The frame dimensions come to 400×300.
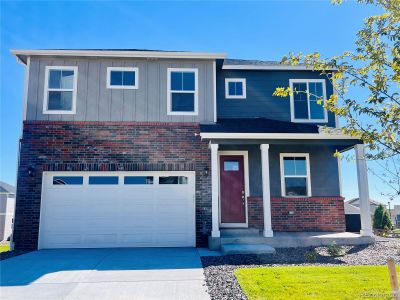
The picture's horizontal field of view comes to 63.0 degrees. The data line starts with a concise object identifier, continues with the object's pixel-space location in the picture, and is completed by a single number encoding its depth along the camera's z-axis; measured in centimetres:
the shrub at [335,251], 785
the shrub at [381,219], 1491
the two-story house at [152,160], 973
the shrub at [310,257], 726
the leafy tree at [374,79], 433
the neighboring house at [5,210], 1948
